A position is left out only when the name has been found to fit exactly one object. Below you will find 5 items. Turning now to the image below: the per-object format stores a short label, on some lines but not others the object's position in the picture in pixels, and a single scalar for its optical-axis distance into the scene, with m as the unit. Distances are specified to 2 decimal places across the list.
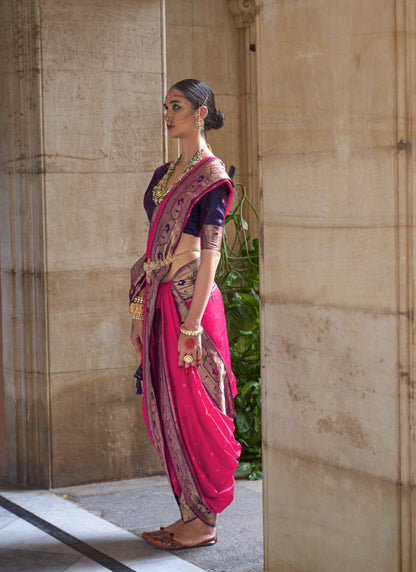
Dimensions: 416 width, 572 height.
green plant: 6.01
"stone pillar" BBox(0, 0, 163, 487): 5.24
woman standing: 4.19
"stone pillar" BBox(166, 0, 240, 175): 6.88
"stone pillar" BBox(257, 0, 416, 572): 3.01
